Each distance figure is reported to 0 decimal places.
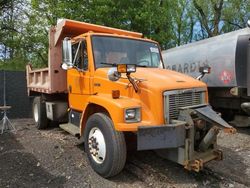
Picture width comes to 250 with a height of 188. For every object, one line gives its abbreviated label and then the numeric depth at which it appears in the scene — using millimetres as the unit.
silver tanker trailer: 4971
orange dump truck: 2749
